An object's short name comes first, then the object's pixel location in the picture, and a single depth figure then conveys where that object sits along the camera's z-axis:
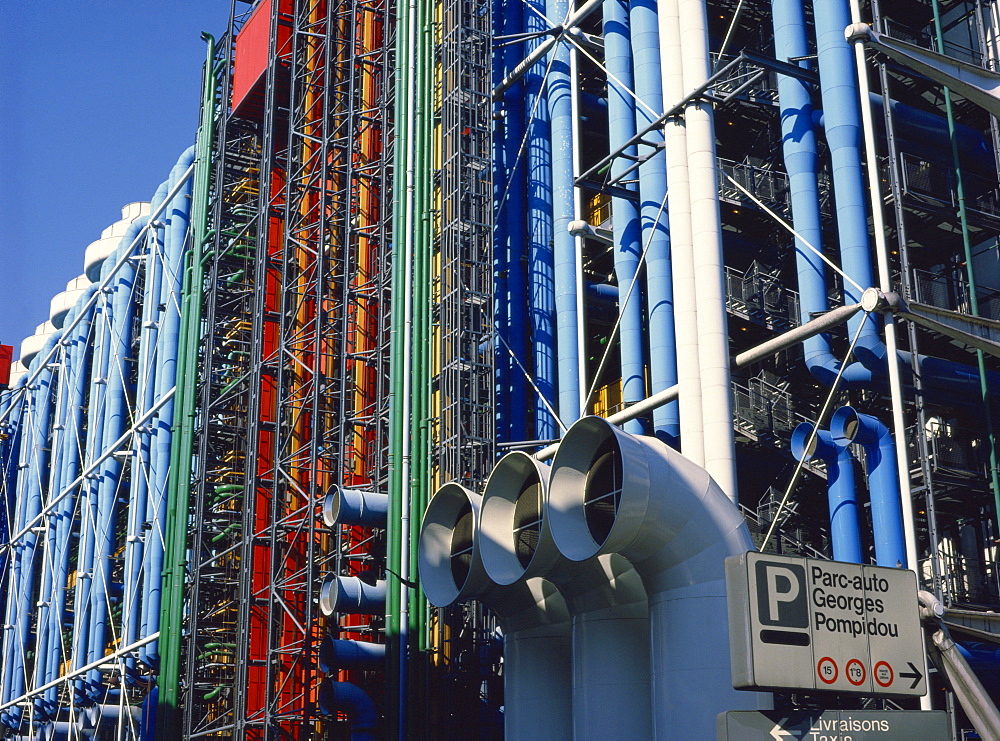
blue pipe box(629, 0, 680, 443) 26.00
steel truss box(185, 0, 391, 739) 32.62
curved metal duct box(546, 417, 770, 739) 16.53
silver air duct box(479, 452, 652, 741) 18.39
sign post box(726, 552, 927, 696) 12.49
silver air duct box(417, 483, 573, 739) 20.30
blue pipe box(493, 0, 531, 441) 30.70
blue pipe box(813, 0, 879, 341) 22.58
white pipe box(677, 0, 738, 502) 22.48
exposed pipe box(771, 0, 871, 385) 23.22
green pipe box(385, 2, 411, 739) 27.72
